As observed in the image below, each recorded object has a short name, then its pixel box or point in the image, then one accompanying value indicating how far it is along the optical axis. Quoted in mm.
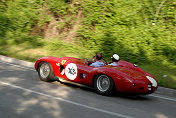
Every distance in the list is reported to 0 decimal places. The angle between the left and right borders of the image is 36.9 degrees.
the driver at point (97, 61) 8334
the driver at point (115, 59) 8439
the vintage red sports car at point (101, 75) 7355
